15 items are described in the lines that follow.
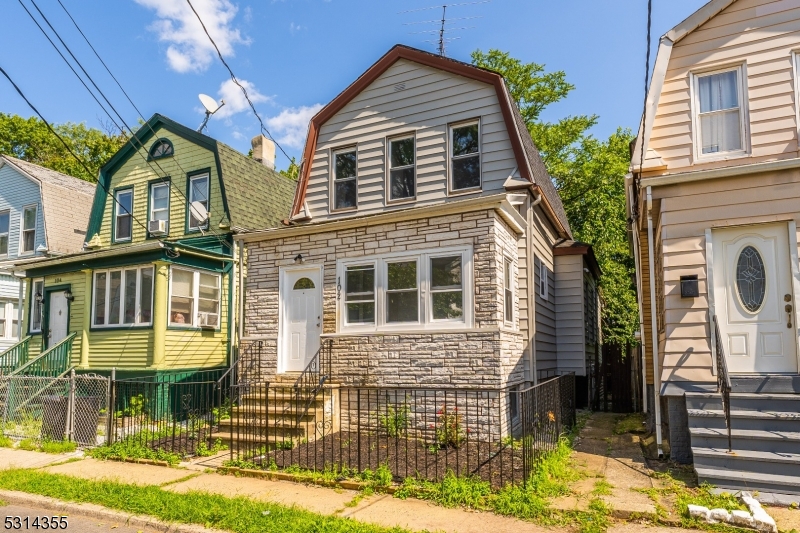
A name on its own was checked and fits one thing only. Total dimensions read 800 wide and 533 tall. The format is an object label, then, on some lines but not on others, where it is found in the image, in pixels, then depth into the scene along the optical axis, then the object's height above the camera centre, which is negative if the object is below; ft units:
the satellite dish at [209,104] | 56.49 +22.21
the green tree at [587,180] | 74.13 +19.46
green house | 43.86 +5.17
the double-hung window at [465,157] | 38.37 +11.38
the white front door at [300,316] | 36.06 +0.68
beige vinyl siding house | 25.27 +5.72
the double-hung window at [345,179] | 41.83 +10.82
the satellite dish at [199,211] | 50.42 +10.30
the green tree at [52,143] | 103.14 +34.51
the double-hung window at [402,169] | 40.09 +11.06
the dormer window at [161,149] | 54.70 +17.20
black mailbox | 25.96 +1.66
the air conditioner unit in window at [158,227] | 53.01 +9.35
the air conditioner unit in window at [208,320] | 46.55 +0.61
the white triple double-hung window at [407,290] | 31.89 +2.08
